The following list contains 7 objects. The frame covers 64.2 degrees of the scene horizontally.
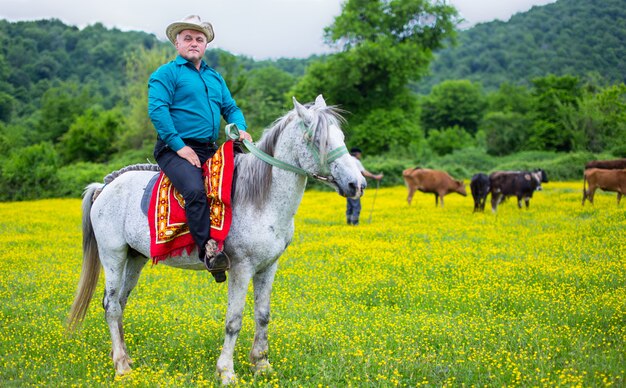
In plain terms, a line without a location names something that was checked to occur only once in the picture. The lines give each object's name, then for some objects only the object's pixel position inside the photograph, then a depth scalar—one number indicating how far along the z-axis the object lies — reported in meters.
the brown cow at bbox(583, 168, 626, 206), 21.23
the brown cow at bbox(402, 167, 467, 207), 25.41
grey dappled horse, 5.13
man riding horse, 5.24
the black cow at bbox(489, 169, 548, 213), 21.73
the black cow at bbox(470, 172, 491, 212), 21.75
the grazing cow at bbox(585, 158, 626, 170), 25.78
